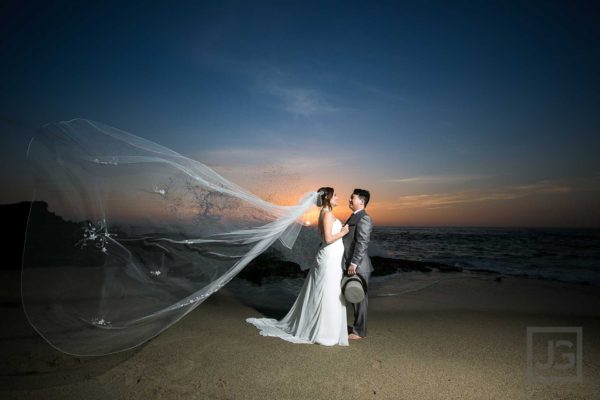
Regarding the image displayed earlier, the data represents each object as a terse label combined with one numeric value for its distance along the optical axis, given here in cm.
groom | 514
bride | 505
